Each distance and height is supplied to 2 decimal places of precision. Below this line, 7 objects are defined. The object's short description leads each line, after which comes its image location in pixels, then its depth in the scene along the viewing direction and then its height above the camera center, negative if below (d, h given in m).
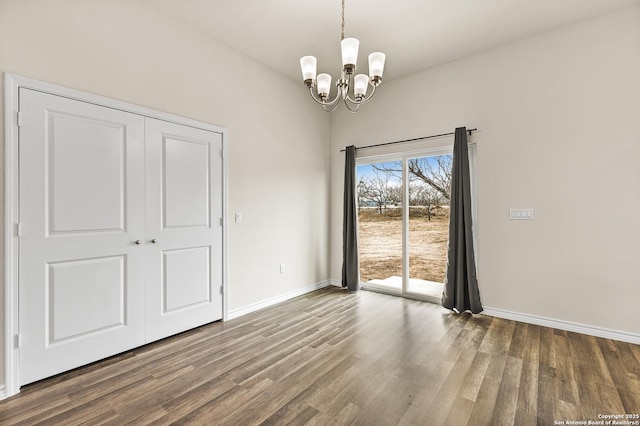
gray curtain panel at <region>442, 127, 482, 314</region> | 3.49 -0.37
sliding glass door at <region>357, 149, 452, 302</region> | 3.99 -0.12
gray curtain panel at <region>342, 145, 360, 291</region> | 4.56 -0.24
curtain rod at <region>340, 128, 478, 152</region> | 3.61 +1.02
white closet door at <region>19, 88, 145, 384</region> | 2.10 -0.14
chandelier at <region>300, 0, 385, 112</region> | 2.20 +1.16
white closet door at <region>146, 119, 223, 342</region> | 2.78 -0.13
